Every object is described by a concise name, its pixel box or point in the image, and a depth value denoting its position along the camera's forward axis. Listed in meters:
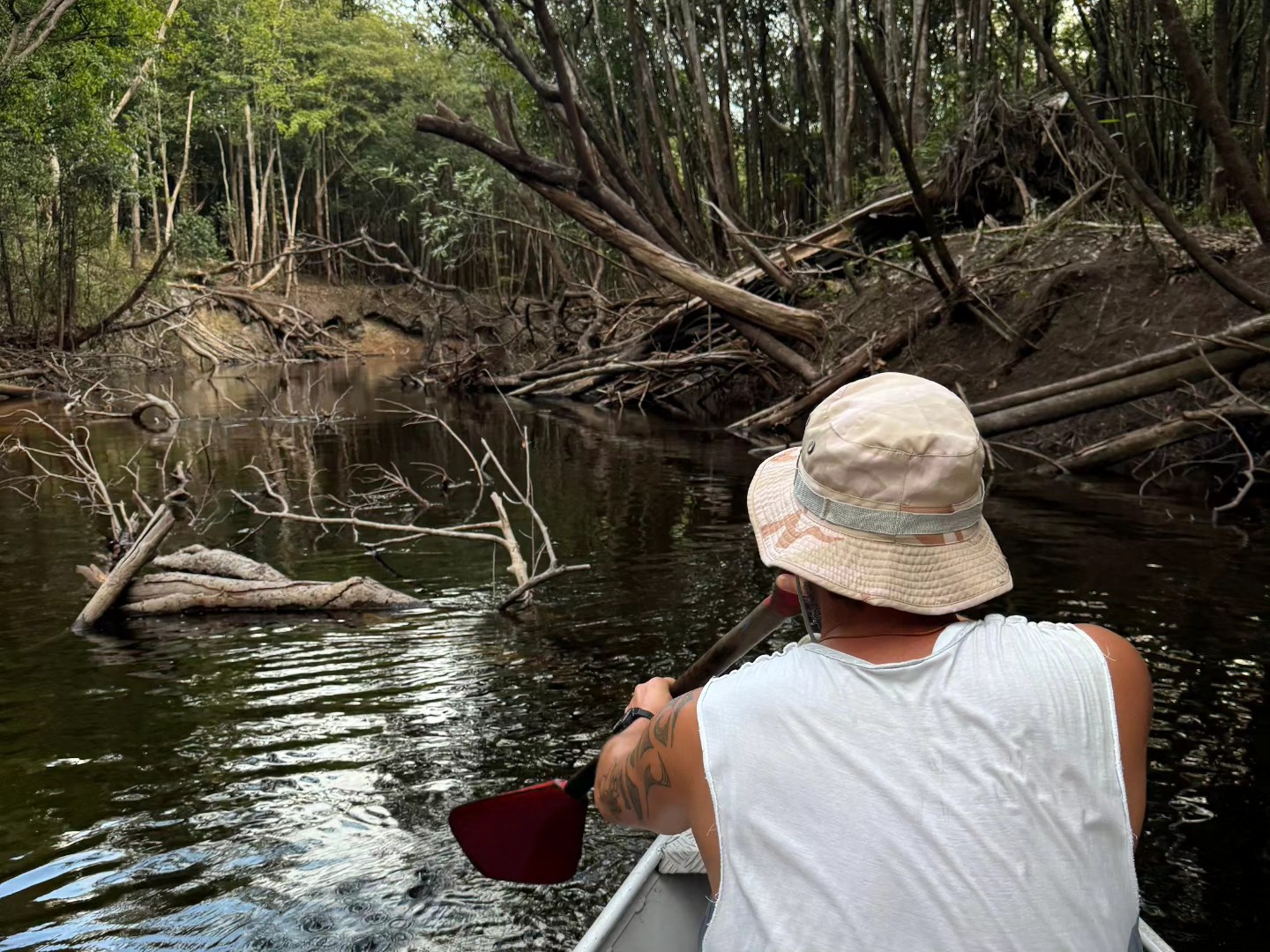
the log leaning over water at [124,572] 5.89
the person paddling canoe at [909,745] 1.34
